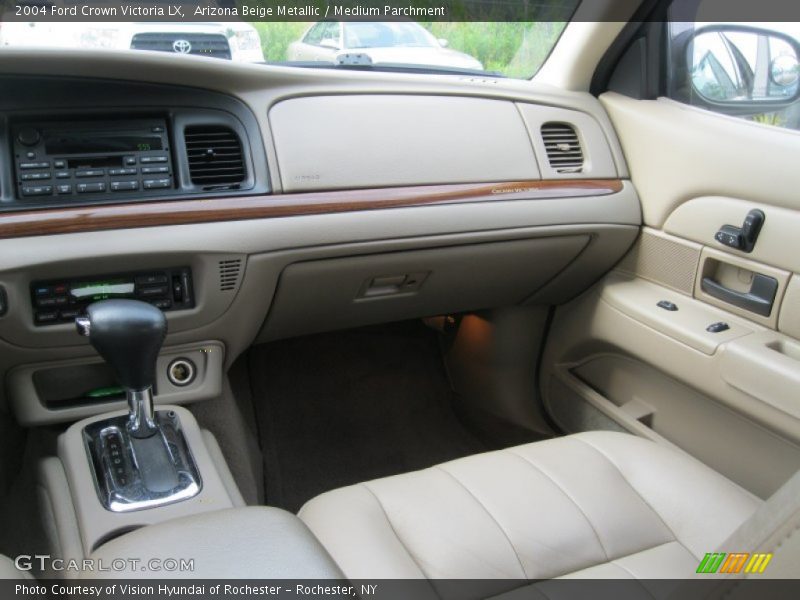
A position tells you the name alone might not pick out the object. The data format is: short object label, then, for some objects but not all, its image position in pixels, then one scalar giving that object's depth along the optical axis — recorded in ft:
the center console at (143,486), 2.70
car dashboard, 4.71
